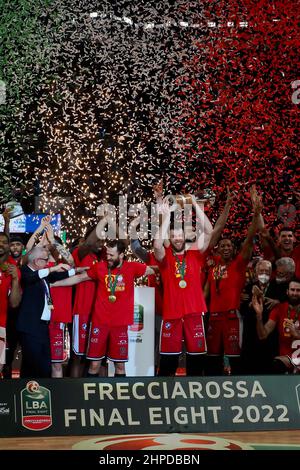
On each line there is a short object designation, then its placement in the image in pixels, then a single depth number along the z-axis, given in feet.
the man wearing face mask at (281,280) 48.19
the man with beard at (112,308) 49.19
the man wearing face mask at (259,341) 47.16
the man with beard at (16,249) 55.67
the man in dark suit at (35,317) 47.01
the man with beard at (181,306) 48.47
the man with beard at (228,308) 51.37
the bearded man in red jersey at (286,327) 45.70
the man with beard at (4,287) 48.93
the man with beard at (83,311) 51.80
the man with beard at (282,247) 52.39
